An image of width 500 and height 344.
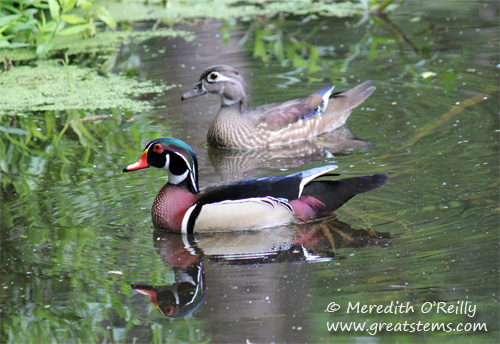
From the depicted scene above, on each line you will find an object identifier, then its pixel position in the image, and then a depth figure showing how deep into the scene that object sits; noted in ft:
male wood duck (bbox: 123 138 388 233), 41.70
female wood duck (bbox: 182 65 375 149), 57.41
